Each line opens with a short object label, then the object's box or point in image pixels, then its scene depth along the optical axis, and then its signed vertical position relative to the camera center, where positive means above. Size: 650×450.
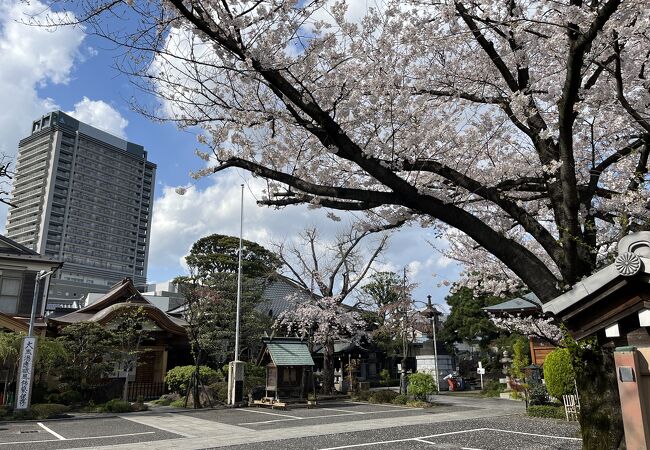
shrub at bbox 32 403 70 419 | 14.62 -2.04
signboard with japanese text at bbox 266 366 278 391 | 18.37 -1.27
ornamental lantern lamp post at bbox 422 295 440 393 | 27.62 +1.79
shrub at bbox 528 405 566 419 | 13.50 -1.94
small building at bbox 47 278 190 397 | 20.53 +0.86
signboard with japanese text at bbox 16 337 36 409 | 14.65 -0.87
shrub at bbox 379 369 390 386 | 31.79 -2.20
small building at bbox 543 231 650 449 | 3.90 +0.27
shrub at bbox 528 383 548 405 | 15.15 -1.62
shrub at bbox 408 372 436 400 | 18.38 -1.56
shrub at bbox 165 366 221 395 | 19.88 -1.34
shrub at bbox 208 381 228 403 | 18.88 -1.84
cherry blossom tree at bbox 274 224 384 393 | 22.55 +2.46
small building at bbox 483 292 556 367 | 18.67 +1.38
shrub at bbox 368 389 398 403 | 19.48 -2.14
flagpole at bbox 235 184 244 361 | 18.89 +1.57
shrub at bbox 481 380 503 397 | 23.12 -2.23
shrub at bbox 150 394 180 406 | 19.42 -2.27
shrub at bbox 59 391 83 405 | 17.16 -1.89
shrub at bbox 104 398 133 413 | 16.48 -2.14
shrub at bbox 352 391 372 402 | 20.42 -2.21
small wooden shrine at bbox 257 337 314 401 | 18.48 -0.87
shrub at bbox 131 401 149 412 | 16.97 -2.23
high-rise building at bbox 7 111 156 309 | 96.50 +31.68
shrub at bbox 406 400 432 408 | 17.82 -2.24
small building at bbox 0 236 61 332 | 21.14 +3.11
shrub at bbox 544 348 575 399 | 13.46 -0.89
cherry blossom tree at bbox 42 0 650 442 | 5.22 +3.33
